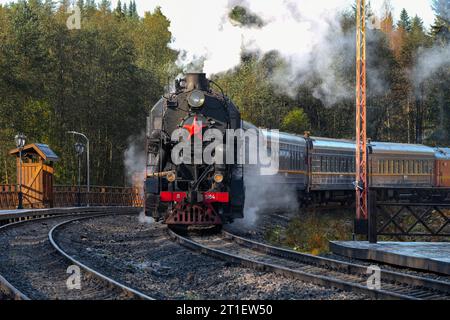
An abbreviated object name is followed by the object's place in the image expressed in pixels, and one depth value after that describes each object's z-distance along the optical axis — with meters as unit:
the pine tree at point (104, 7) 81.47
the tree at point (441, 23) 64.56
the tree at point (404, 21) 84.56
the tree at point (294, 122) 49.75
